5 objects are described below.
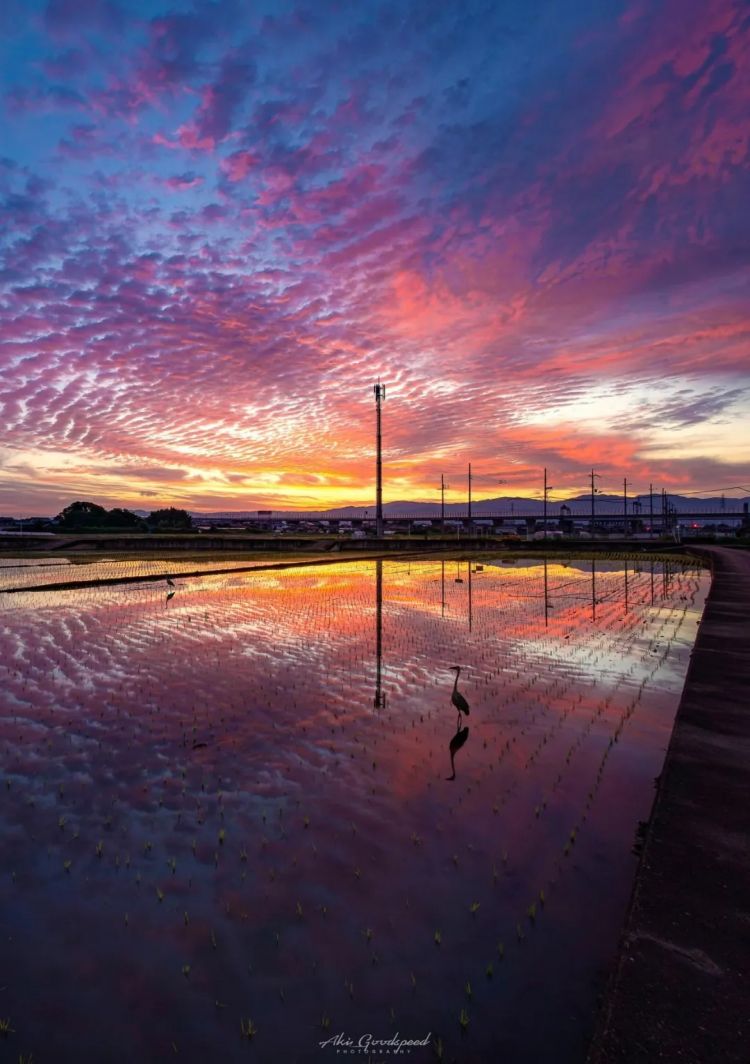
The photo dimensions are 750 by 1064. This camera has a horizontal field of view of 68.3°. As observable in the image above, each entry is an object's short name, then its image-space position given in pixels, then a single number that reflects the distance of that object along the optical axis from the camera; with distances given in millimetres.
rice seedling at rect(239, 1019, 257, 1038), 3356
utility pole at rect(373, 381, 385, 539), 55494
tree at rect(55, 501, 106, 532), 104188
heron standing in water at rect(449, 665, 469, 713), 6871
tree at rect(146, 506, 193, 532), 118550
